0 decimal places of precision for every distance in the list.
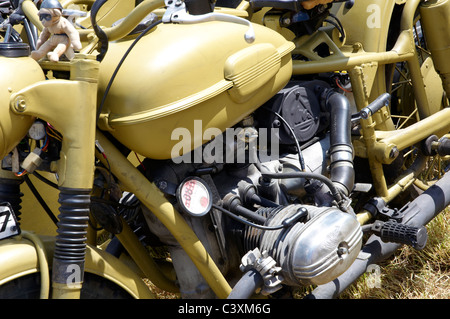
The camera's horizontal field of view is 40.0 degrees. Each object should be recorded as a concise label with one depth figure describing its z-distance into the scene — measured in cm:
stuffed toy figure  194
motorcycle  187
